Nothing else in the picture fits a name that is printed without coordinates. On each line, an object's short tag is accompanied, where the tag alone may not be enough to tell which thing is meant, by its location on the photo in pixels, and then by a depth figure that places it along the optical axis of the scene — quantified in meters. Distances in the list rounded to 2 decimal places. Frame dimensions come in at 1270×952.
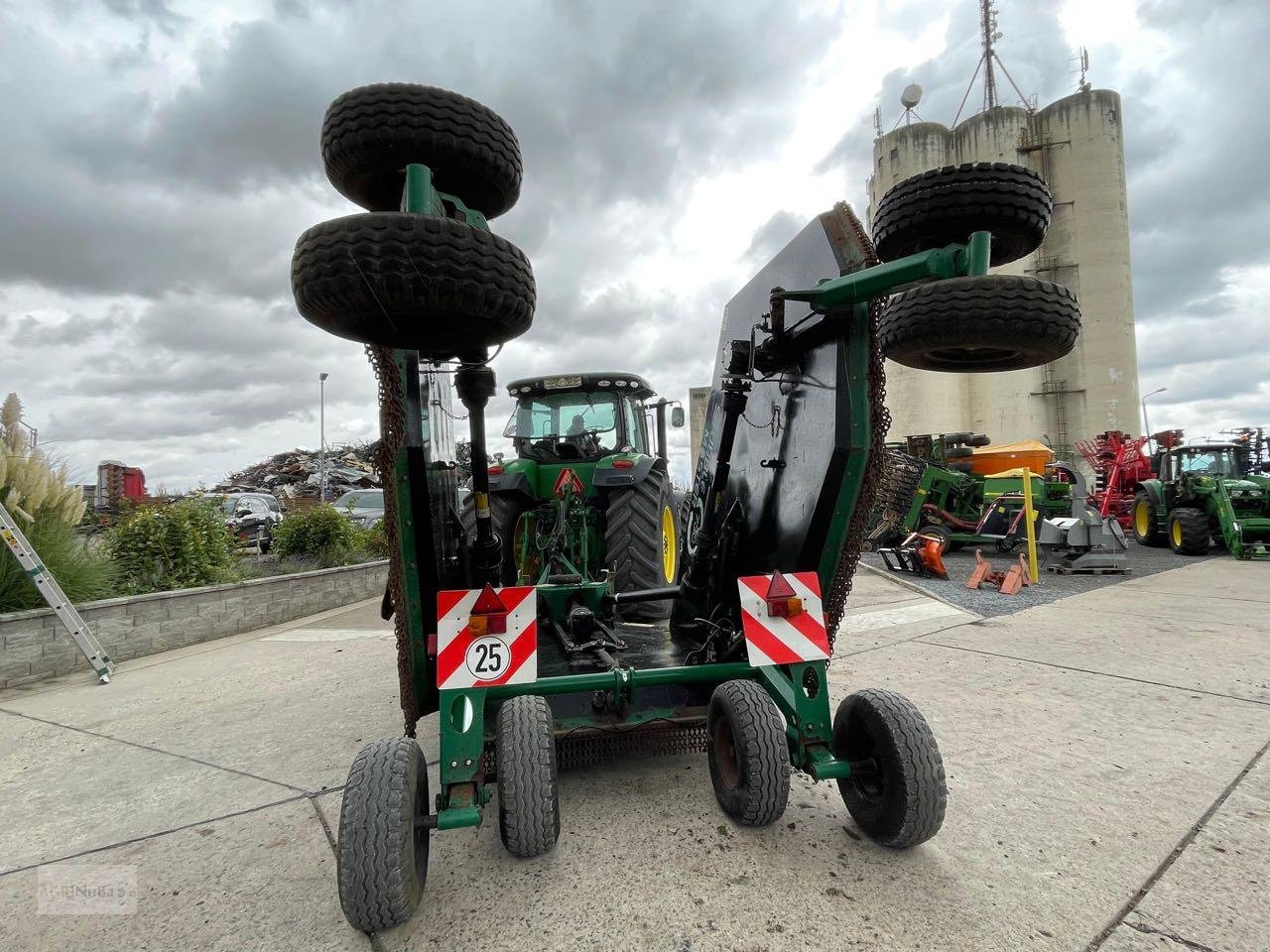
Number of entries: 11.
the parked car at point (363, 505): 13.32
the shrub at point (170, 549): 6.63
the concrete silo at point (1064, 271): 23.44
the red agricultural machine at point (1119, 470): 15.35
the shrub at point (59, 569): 5.30
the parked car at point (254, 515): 13.70
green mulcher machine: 1.78
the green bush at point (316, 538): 9.12
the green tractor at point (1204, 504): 11.07
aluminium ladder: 5.02
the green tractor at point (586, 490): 4.83
